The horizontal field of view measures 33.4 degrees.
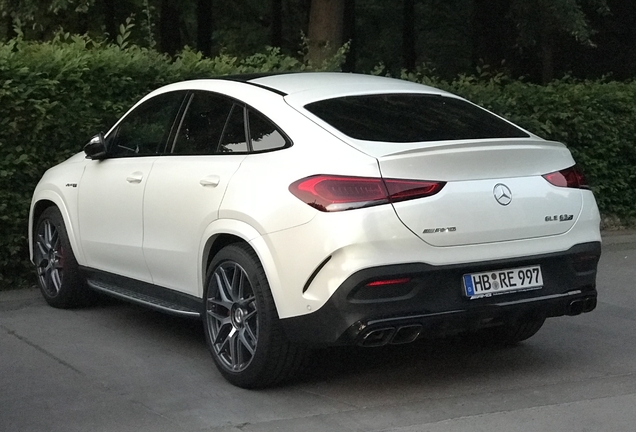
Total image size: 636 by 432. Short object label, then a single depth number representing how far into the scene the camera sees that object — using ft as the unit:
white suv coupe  17.62
